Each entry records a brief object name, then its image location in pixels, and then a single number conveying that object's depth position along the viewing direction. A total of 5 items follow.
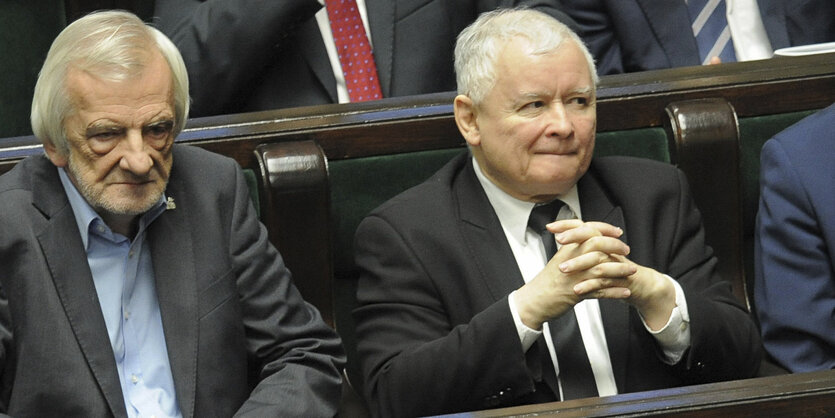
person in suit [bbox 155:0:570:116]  10.22
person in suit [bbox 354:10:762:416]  9.72
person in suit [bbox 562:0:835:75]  10.57
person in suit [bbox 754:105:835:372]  9.83
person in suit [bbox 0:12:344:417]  9.63
